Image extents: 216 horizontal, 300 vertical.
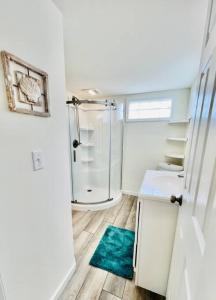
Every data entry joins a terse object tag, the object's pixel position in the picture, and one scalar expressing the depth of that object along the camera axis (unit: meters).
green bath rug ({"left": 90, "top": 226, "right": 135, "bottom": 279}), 1.45
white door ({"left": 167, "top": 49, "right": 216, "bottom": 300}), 0.42
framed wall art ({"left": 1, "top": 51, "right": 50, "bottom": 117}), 0.71
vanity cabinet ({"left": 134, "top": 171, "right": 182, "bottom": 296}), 1.10
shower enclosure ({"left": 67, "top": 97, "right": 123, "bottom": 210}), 2.64
